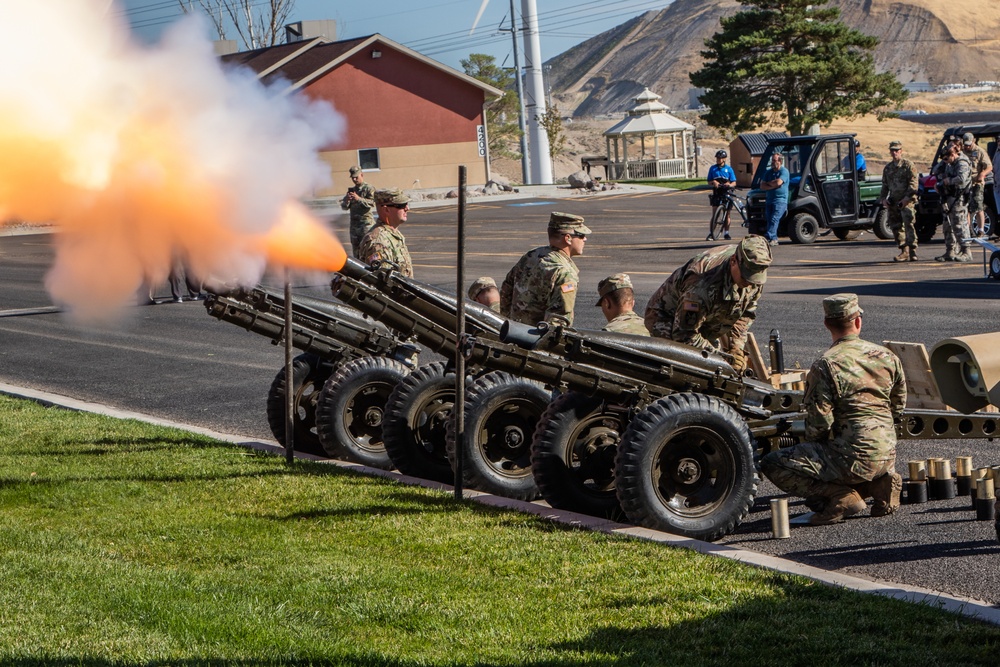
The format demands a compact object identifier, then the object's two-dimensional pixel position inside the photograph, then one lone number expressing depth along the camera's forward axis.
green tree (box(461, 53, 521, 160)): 103.38
